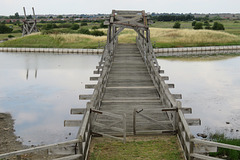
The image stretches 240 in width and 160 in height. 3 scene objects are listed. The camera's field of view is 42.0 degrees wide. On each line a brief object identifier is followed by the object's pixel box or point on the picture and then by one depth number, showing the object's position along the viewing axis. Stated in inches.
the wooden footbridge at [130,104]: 331.3
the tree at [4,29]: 3331.7
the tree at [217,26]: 2997.0
